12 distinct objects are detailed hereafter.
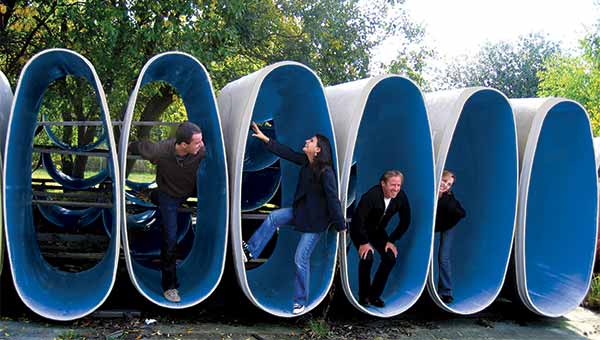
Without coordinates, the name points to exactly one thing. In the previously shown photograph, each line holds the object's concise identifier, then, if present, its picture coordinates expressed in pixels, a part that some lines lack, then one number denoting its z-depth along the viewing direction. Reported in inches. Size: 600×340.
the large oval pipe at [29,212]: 177.3
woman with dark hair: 187.5
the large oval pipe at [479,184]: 208.5
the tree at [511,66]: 1344.7
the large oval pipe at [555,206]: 213.6
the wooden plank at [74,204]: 208.8
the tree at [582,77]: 647.8
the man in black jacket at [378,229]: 197.8
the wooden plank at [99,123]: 209.6
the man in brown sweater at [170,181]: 191.6
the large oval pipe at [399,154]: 196.9
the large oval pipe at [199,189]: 182.6
